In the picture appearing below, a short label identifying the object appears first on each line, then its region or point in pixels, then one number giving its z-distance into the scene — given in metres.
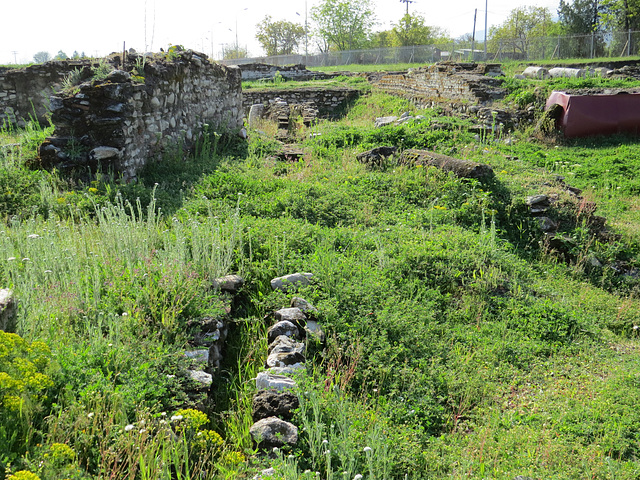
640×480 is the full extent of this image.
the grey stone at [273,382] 3.17
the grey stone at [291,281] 4.57
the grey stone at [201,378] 3.07
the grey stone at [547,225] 6.81
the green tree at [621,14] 34.94
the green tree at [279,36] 73.56
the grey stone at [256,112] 14.81
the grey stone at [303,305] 4.17
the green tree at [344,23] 64.88
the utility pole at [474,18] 44.66
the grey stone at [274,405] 3.03
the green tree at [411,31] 65.25
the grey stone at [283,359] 3.48
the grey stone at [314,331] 3.91
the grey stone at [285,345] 3.67
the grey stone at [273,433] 2.81
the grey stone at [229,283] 4.32
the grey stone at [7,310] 2.79
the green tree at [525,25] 64.74
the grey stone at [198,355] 3.29
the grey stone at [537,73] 17.95
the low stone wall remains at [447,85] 14.05
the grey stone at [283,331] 3.89
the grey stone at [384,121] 12.78
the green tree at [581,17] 38.47
